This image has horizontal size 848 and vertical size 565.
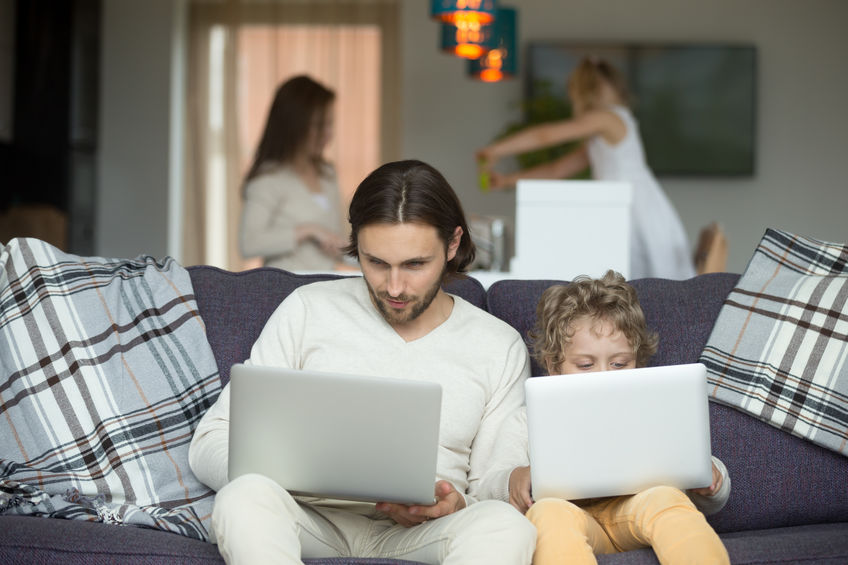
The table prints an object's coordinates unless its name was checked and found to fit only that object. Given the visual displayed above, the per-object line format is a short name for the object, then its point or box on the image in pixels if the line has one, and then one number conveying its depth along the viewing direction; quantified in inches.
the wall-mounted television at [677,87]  216.8
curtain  229.3
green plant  204.4
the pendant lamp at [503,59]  173.5
